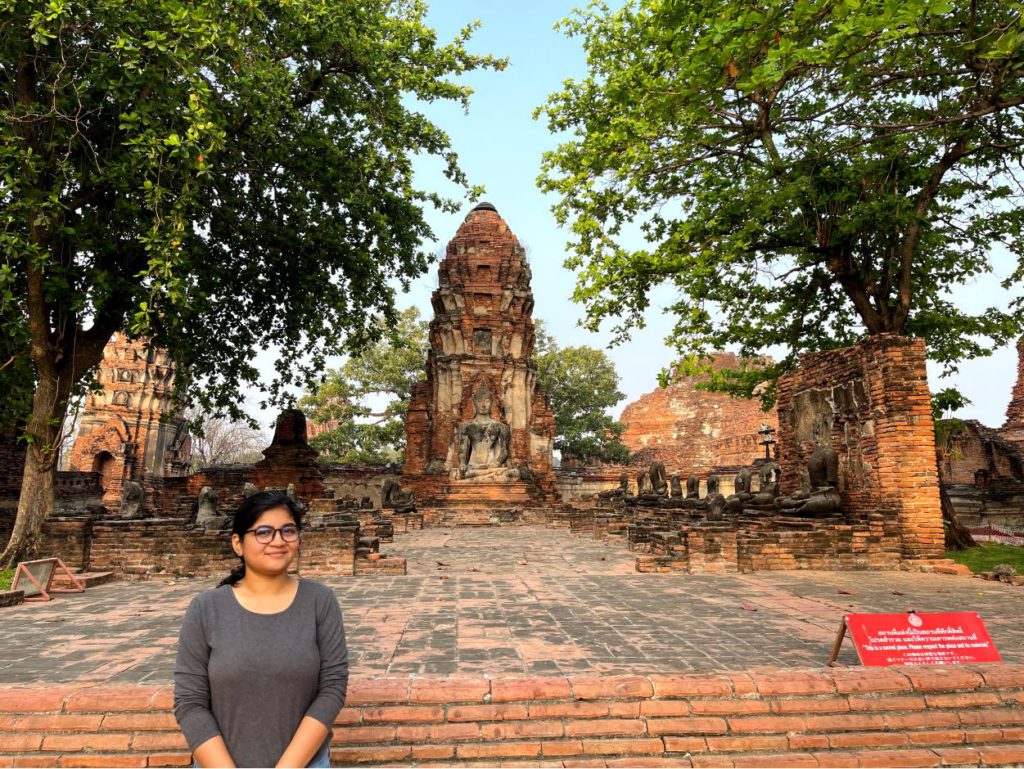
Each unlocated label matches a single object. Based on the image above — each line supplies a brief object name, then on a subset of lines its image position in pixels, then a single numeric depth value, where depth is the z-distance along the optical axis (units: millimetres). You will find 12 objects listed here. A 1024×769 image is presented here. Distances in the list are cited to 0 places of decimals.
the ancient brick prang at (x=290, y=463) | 16812
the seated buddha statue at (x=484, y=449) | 21422
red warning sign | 3783
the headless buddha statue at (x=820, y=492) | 9641
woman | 2088
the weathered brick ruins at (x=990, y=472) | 20344
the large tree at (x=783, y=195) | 9742
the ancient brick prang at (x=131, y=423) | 27625
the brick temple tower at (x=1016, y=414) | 26766
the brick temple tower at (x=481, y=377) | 22062
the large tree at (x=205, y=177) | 7973
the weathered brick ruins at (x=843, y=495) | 8602
